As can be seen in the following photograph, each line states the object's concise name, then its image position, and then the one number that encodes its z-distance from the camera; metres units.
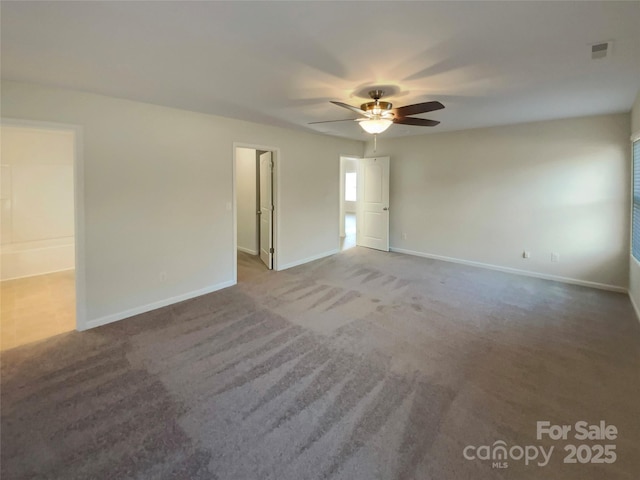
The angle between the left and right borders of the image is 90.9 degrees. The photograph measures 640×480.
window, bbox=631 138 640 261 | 3.80
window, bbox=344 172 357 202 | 12.69
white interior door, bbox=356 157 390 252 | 6.76
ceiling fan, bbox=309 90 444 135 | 3.16
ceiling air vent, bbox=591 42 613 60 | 2.17
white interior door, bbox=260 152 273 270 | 5.43
